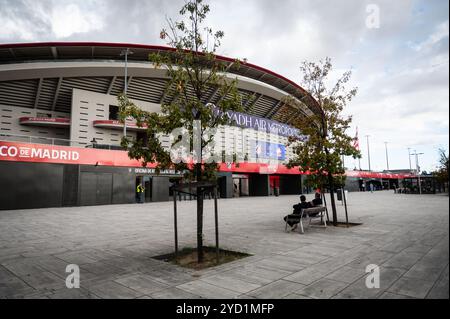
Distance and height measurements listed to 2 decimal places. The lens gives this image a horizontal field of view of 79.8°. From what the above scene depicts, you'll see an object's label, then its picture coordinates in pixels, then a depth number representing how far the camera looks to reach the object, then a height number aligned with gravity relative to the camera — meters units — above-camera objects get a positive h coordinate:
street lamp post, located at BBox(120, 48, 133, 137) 27.58 +14.19
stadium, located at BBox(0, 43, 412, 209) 18.84 +7.19
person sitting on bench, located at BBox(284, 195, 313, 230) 8.46 -1.00
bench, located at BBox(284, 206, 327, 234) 8.43 -0.92
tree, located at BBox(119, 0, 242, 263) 5.46 +1.69
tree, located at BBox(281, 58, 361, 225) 9.32 +1.72
